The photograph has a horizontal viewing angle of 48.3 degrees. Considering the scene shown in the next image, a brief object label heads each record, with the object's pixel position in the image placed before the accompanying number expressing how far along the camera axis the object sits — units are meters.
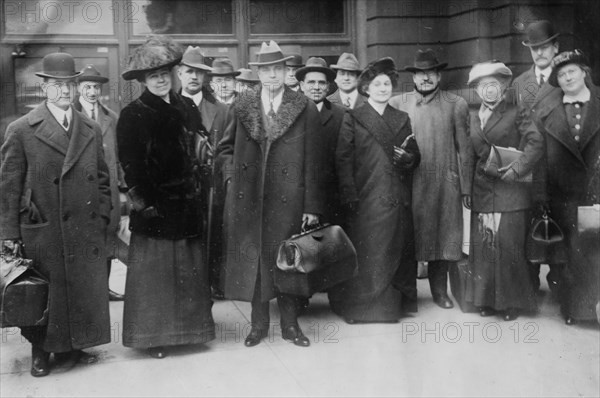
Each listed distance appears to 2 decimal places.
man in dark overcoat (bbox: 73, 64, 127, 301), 5.94
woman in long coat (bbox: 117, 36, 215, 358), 4.46
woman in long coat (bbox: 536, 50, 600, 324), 5.13
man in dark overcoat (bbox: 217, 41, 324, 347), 4.94
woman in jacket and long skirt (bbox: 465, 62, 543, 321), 5.34
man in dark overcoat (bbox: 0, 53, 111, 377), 4.34
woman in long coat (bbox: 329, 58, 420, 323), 5.30
